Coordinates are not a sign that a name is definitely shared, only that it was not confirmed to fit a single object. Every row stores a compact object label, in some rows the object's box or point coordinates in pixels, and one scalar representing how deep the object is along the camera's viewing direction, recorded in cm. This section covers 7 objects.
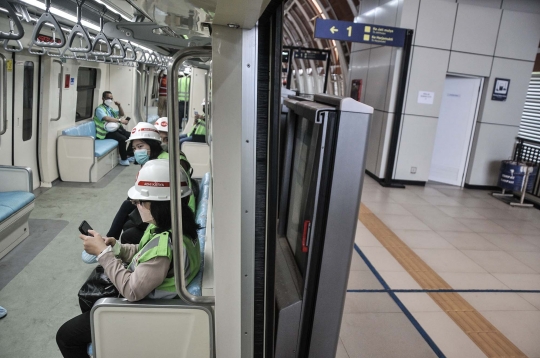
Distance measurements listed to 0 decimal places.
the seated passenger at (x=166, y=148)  380
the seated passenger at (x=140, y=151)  444
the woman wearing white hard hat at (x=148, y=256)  213
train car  143
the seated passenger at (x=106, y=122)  905
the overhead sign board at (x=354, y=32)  726
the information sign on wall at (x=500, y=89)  852
